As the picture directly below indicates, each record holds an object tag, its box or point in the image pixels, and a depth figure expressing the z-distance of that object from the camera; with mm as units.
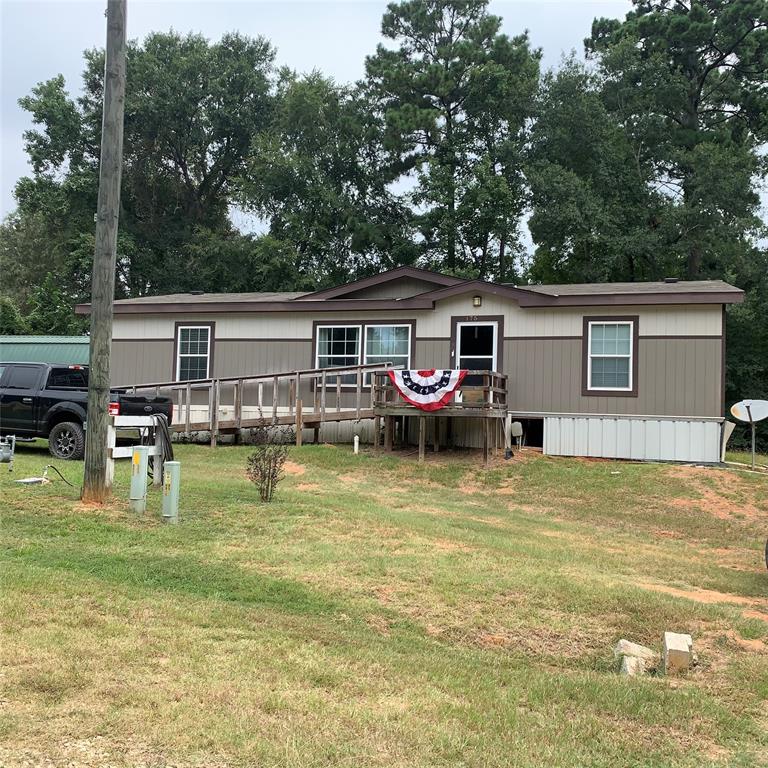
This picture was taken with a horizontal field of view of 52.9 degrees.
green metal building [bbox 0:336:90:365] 25298
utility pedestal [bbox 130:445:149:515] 7809
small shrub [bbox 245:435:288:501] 9234
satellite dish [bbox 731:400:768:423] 14914
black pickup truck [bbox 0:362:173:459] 12664
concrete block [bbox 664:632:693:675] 4855
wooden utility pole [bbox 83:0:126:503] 8125
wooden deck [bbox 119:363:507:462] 15000
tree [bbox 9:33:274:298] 36250
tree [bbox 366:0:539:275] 30953
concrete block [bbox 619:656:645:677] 4719
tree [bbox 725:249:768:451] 27047
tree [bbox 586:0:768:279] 28266
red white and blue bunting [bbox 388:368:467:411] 14602
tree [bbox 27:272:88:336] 33281
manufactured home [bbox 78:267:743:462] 15312
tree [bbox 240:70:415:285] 32750
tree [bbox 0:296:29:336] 32125
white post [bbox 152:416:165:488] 9172
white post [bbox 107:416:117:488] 8227
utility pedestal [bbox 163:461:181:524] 7613
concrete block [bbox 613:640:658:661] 4984
